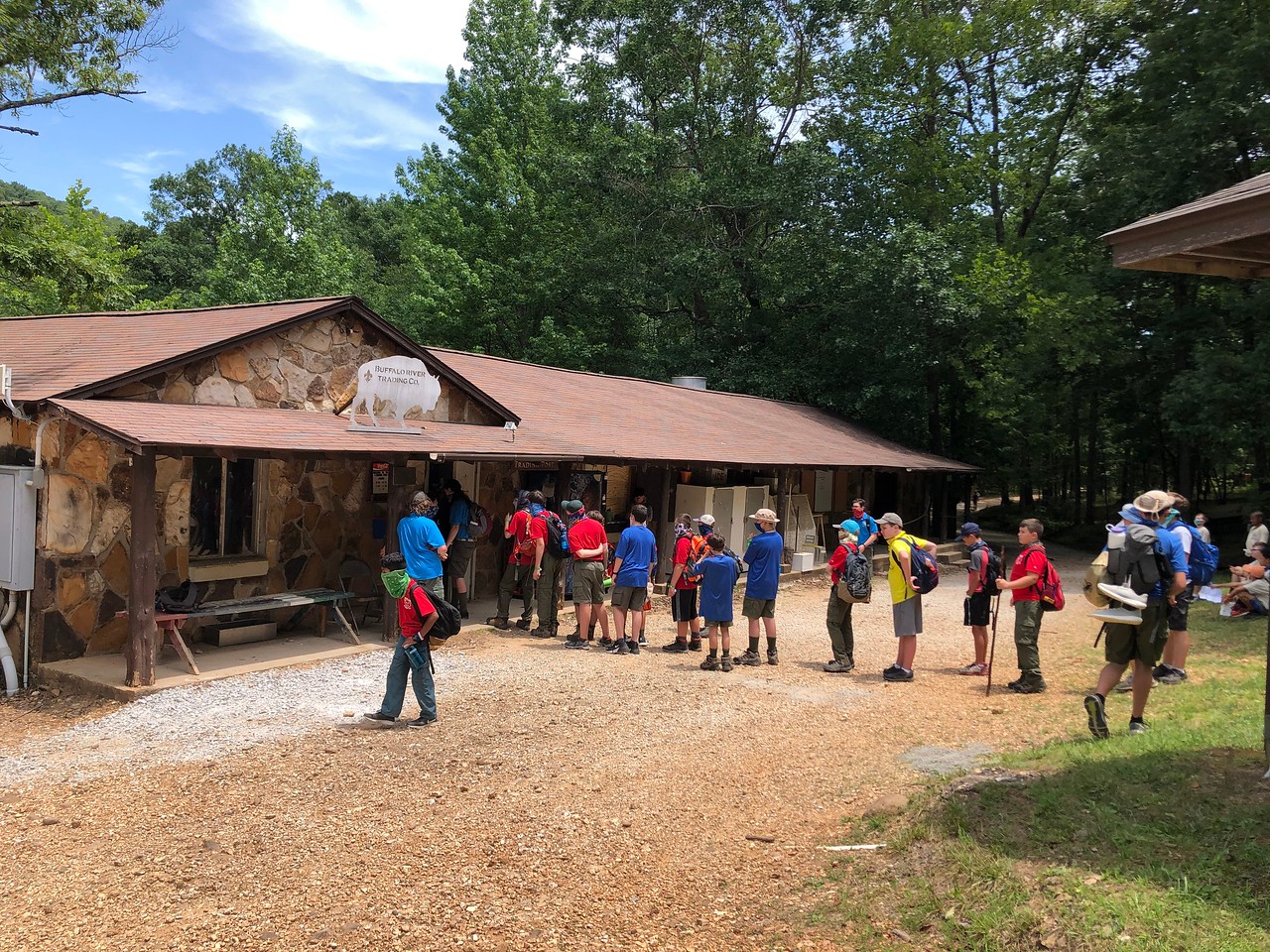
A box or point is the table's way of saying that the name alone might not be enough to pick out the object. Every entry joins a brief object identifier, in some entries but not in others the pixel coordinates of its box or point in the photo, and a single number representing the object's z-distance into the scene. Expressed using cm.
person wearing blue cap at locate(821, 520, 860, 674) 941
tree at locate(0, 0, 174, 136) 1434
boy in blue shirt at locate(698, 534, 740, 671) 948
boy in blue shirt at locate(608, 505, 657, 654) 1013
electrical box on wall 850
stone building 853
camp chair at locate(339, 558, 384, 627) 1132
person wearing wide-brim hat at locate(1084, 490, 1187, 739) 610
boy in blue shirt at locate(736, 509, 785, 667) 952
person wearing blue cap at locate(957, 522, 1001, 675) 928
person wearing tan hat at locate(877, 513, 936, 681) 916
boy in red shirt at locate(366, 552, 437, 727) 695
